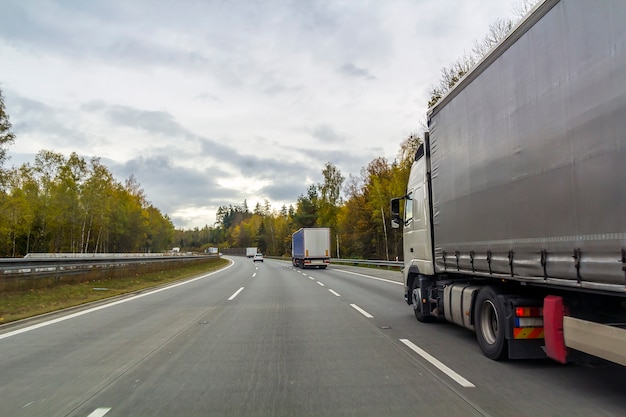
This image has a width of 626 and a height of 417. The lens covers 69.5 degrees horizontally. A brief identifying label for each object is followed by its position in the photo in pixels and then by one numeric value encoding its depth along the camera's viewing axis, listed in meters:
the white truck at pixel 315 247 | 38.59
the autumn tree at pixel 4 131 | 32.72
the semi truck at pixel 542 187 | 3.92
